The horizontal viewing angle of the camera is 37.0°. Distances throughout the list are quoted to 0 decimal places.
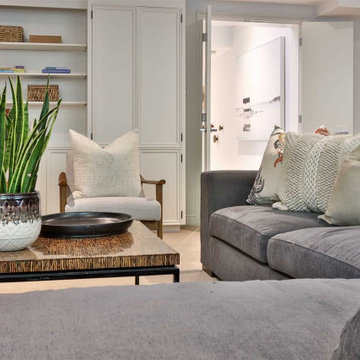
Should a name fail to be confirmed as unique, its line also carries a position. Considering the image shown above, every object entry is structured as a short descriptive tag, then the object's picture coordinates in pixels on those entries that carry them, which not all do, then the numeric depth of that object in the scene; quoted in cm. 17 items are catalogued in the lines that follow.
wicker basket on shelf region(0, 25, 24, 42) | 477
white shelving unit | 485
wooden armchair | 341
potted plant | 155
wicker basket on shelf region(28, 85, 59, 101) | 484
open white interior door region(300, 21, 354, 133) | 550
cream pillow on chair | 369
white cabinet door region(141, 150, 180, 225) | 491
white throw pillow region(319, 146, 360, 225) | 204
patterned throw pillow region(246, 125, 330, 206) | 278
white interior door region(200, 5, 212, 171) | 470
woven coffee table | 144
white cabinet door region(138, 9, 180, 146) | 486
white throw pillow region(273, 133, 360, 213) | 244
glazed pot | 155
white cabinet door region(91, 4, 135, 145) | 478
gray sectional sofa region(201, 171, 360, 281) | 167
